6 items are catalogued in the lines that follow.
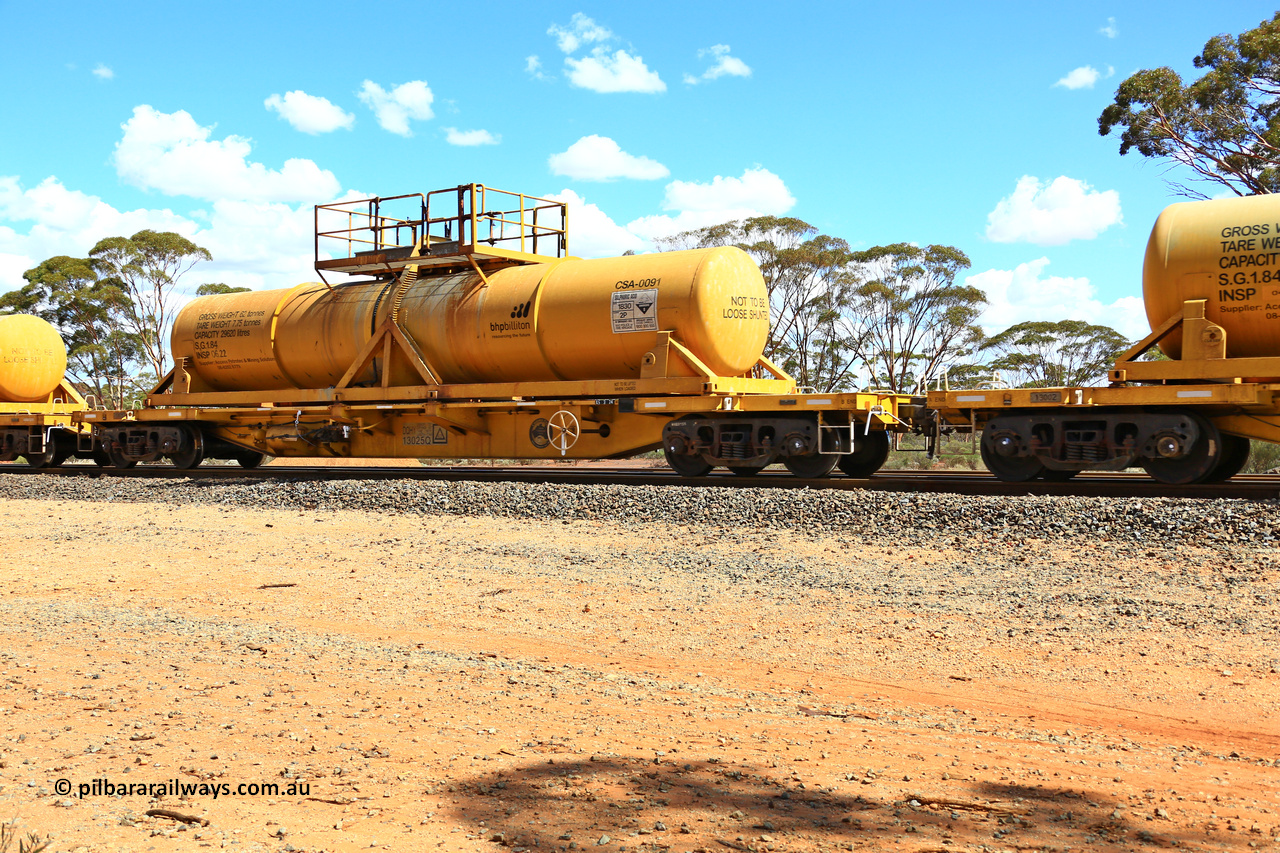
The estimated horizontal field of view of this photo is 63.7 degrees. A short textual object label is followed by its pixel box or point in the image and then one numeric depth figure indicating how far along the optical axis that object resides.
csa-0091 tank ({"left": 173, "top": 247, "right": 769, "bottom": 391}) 14.88
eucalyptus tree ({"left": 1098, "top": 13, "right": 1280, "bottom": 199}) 26.11
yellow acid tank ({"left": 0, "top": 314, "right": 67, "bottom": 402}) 23.36
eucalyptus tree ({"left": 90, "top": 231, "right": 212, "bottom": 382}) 48.75
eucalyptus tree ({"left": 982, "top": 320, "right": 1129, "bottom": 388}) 47.91
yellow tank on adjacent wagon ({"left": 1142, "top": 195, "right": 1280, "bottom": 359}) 11.24
